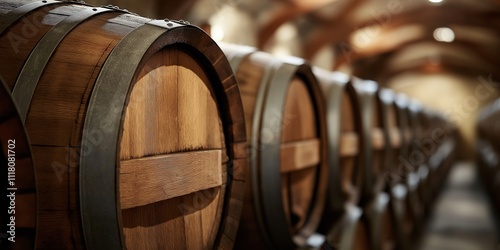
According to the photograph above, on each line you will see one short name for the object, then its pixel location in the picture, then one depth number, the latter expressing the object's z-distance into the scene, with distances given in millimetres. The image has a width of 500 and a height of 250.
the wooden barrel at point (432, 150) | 7093
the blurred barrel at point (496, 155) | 5770
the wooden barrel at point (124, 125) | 1033
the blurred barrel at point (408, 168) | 4758
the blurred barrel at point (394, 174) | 3910
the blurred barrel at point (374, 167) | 3197
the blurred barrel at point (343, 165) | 2623
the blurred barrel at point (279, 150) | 1905
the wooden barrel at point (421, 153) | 5551
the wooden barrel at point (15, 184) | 861
